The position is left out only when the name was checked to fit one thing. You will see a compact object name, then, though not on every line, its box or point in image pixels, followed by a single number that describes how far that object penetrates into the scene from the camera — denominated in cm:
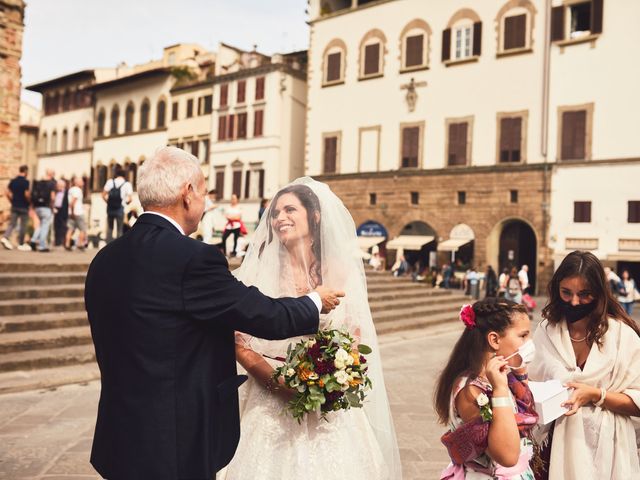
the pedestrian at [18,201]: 1261
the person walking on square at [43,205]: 1311
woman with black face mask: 288
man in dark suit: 214
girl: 247
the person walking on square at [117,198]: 1409
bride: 292
